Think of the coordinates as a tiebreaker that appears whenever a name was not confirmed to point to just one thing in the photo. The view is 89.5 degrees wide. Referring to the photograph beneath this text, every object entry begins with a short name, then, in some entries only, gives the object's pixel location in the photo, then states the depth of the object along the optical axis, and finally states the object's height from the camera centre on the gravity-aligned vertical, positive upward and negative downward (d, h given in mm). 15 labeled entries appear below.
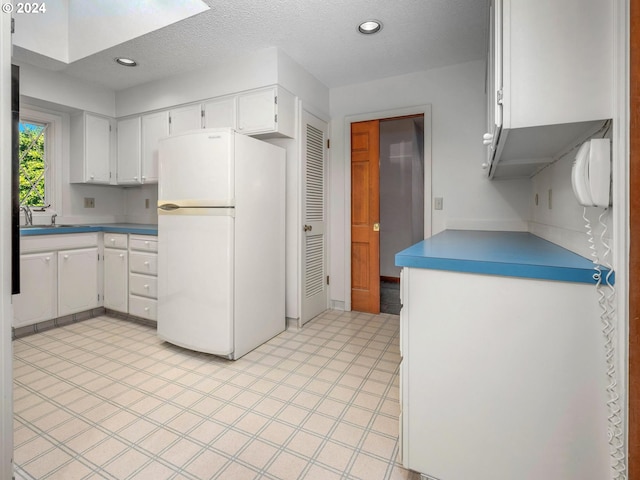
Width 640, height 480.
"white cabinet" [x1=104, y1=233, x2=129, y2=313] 3014 -366
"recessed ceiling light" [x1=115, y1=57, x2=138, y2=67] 2812 +1522
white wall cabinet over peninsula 897 +487
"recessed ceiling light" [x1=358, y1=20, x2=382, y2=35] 2244 +1466
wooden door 3260 +171
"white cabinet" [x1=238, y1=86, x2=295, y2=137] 2619 +1009
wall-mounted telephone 896 +172
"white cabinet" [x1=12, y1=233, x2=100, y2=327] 2639 -384
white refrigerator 2170 -47
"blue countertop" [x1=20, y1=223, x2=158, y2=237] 2633 +34
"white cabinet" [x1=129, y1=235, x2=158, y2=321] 2793 -377
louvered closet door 2992 +146
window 3258 +786
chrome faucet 3060 +172
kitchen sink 3064 +79
